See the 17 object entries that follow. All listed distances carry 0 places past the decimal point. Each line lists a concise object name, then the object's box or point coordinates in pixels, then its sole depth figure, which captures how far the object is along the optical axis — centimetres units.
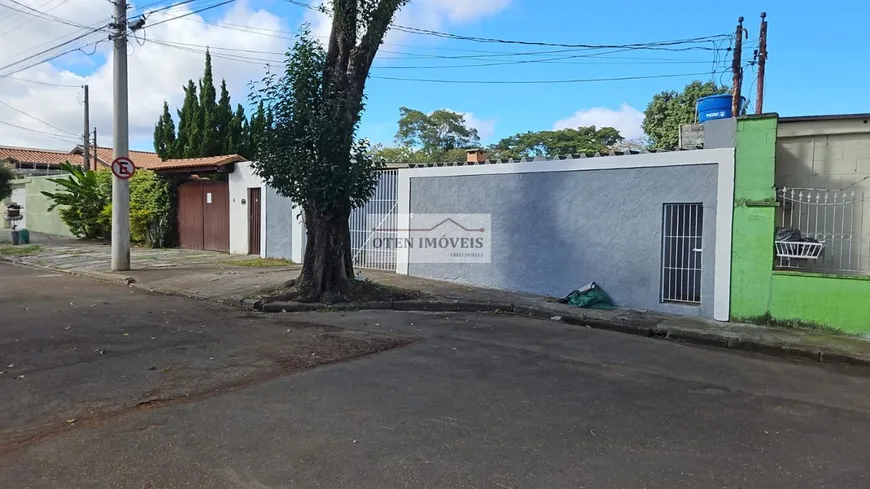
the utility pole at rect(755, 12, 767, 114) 1872
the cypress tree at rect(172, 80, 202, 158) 2456
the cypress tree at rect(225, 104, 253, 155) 2502
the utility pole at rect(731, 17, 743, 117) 1825
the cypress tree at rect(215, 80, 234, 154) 2506
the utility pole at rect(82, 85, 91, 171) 2916
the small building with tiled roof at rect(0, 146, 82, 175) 3528
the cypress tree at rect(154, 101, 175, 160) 2619
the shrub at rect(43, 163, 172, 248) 1856
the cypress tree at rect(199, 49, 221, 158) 2452
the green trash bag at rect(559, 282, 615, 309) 979
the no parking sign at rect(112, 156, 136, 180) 1262
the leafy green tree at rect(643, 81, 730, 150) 2906
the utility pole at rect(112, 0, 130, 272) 1273
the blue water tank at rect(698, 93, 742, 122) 1022
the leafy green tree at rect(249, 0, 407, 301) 929
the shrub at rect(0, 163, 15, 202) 2214
